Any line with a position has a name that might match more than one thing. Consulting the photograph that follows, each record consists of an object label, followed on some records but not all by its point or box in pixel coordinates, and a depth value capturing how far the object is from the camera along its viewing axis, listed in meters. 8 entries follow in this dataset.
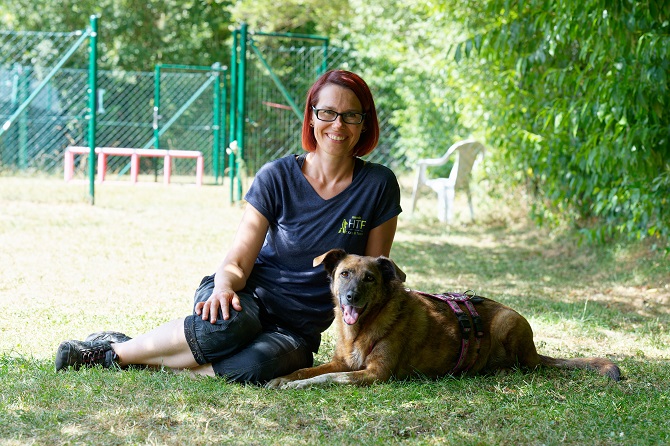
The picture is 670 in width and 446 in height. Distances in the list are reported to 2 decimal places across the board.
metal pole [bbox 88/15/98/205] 11.96
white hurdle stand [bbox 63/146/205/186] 16.28
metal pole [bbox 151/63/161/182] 18.01
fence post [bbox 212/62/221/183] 17.86
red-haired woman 4.07
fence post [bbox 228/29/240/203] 13.05
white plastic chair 11.87
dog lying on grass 3.97
